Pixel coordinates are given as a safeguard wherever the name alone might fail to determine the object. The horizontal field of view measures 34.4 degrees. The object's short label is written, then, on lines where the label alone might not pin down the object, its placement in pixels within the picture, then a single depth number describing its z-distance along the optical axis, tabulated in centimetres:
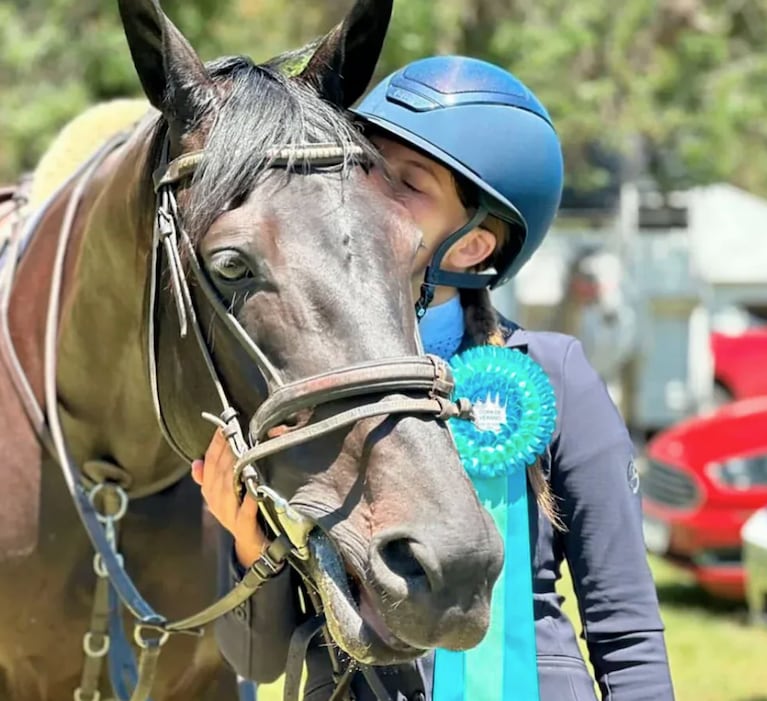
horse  177
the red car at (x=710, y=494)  680
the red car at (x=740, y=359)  1180
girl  207
